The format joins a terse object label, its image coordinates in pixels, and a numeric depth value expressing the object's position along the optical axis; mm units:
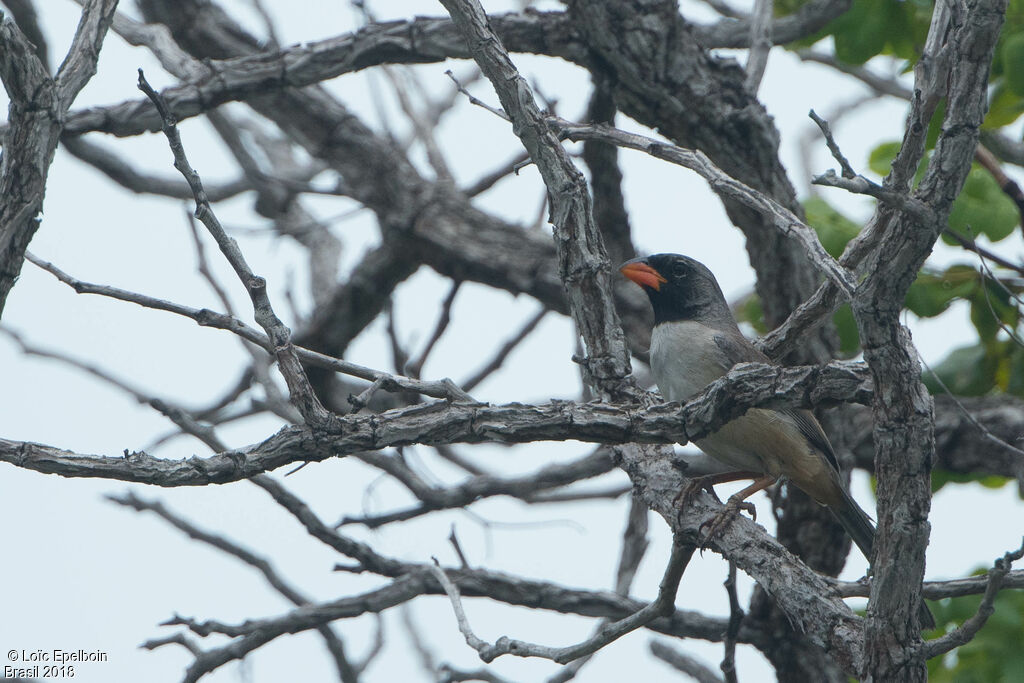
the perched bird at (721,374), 11195
